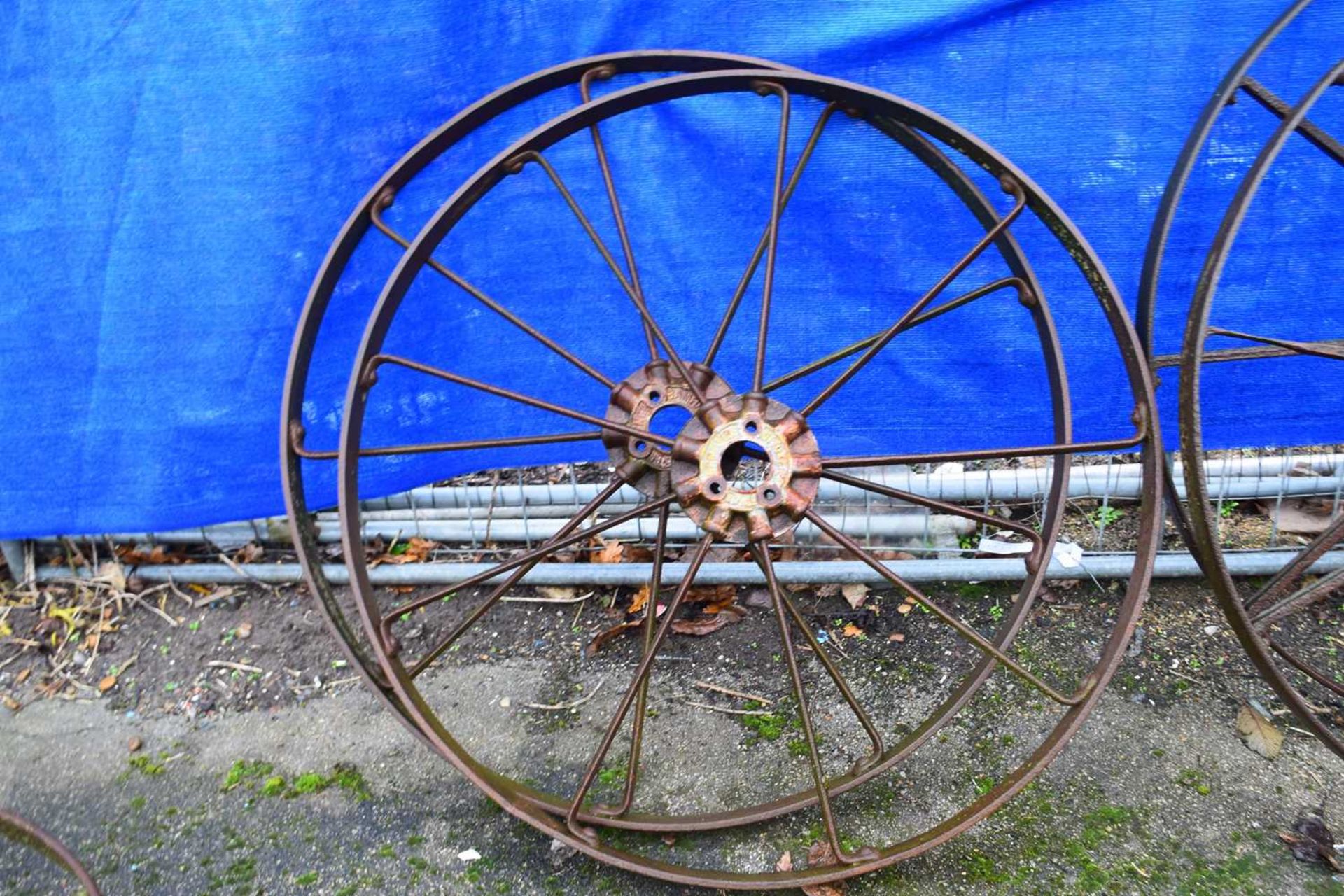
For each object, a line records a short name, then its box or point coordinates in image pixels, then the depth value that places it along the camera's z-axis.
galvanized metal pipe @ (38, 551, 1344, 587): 2.50
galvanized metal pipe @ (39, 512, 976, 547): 2.69
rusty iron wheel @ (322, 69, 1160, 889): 1.64
